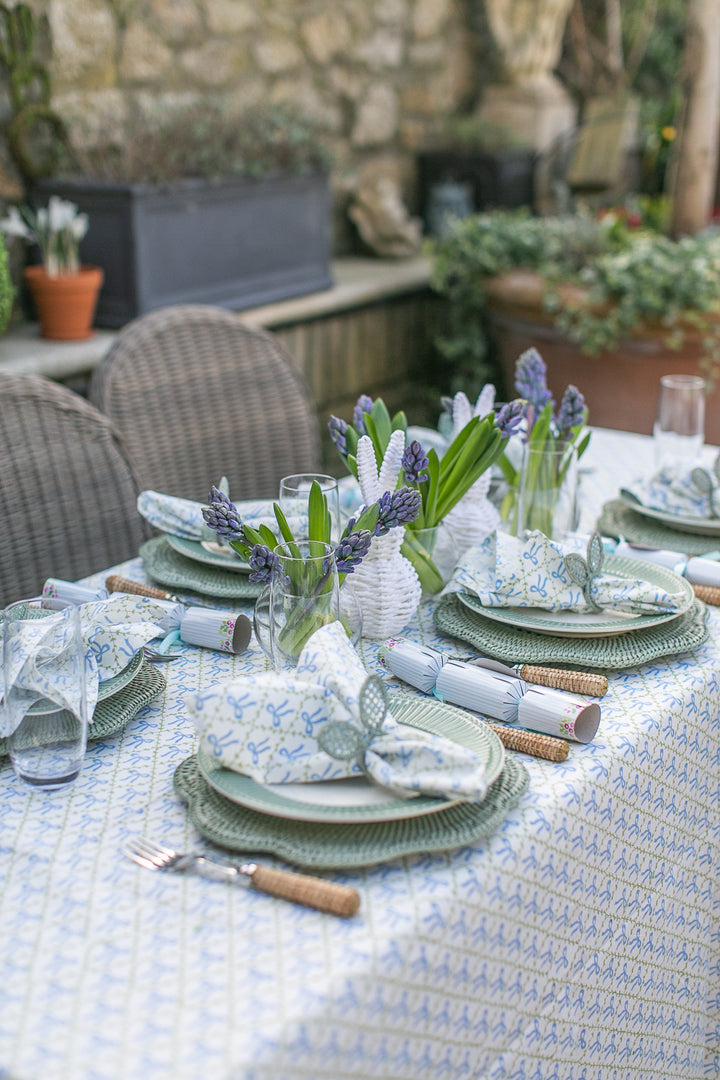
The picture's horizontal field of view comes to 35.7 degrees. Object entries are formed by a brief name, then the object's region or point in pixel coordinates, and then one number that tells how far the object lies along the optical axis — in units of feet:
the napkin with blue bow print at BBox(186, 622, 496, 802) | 2.80
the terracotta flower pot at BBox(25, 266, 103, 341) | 7.84
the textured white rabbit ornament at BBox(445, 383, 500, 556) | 4.45
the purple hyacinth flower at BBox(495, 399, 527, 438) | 4.17
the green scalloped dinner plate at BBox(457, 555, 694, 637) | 3.79
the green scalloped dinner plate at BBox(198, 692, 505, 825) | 2.71
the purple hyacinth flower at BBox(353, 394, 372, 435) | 4.25
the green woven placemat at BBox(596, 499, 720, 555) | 4.75
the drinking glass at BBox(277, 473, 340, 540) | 4.19
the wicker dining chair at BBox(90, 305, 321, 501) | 5.91
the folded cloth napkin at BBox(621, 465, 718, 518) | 4.90
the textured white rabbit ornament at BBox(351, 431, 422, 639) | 3.82
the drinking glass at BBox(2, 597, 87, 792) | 2.92
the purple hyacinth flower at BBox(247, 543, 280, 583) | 3.32
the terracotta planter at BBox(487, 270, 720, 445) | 9.31
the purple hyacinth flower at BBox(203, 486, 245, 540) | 3.44
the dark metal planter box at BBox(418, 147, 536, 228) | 12.13
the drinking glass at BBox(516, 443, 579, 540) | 4.30
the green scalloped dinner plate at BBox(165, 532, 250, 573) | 4.30
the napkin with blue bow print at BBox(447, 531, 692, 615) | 3.88
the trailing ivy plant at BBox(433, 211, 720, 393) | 8.97
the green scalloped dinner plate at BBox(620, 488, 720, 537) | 4.80
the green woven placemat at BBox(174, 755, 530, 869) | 2.63
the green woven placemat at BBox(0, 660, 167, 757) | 3.24
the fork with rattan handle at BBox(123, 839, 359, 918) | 2.48
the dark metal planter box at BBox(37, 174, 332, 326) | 8.13
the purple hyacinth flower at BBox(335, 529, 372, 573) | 3.38
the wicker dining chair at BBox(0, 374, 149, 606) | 4.99
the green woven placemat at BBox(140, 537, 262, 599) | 4.17
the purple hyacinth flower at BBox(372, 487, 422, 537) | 3.47
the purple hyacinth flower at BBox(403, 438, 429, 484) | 3.71
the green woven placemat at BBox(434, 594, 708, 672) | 3.67
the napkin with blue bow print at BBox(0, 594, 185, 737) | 2.92
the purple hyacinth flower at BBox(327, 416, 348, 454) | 4.20
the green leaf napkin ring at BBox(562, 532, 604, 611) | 3.89
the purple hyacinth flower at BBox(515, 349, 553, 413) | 4.62
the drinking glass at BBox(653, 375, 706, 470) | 5.08
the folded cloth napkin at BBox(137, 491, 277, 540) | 4.45
